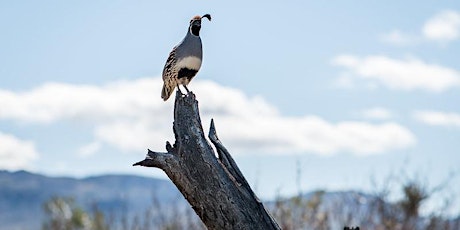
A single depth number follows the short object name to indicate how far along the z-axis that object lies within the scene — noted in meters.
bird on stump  20.00
